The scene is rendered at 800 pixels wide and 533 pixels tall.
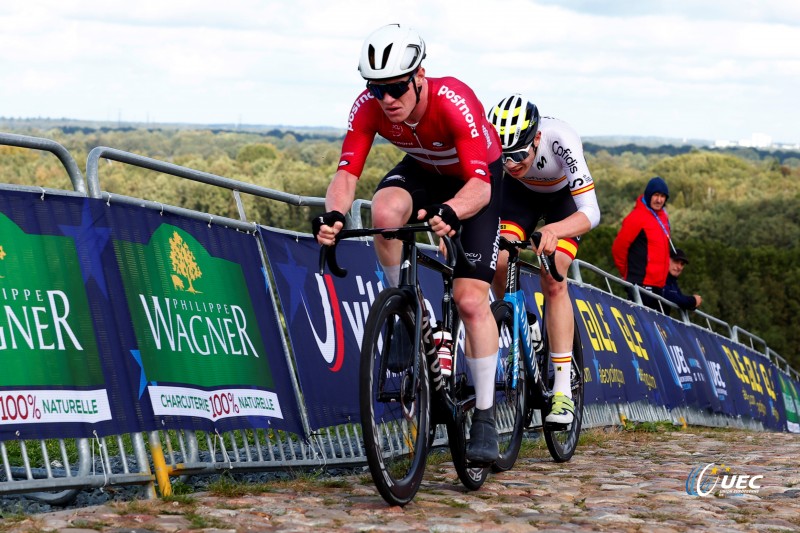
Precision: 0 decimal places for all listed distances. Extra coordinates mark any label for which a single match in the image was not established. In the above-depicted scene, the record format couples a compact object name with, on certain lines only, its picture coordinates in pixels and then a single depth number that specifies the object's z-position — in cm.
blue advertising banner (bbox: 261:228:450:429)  711
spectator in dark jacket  1655
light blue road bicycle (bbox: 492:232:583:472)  712
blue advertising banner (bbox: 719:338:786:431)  1948
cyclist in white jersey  717
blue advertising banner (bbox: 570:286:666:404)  1184
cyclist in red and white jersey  545
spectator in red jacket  1476
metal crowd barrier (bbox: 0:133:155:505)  504
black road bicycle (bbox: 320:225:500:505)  515
